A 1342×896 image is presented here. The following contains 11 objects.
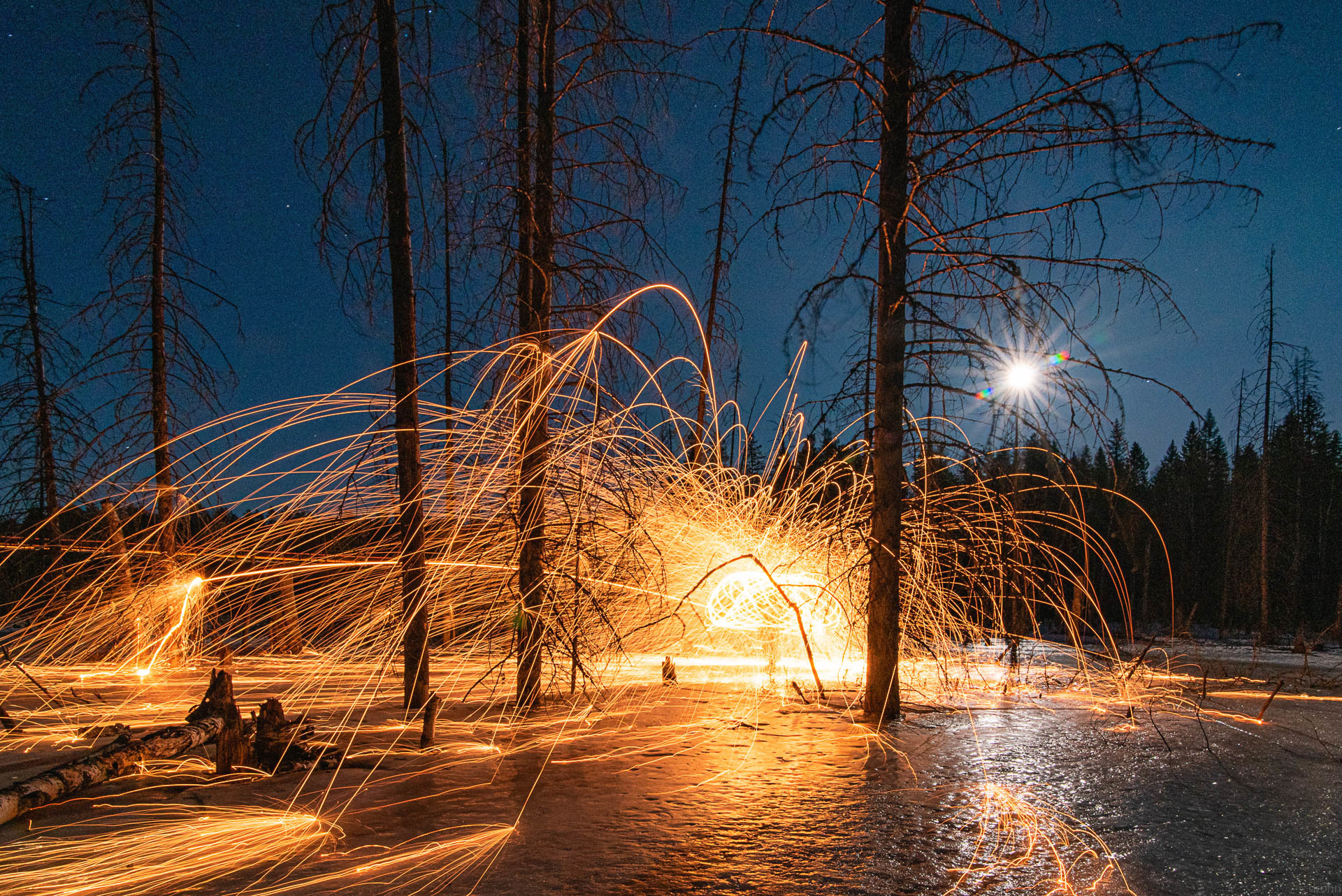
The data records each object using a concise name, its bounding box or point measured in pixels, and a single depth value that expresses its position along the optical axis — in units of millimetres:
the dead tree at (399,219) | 6055
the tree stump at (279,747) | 4656
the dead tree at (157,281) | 9398
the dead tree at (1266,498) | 19094
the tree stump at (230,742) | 4523
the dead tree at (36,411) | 9633
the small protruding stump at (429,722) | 5266
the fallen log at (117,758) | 3791
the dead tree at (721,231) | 12805
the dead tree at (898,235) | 5484
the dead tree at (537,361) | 6270
